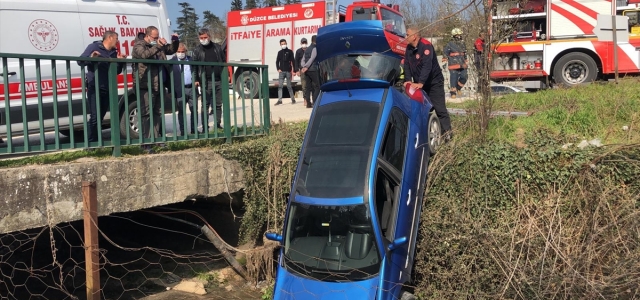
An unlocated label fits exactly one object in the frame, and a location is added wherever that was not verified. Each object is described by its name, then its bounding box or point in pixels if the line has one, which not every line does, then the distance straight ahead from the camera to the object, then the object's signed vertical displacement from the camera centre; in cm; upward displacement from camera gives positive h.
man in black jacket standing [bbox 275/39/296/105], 1605 +98
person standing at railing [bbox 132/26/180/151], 772 +28
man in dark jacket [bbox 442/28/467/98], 1310 +64
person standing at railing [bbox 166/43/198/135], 812 +15
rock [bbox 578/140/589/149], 694 -61
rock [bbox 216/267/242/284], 869 -244
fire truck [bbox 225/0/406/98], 1736 +252
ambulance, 767 +105
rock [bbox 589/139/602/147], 692 -60
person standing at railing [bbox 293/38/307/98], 1438 +113
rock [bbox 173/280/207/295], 827 -249
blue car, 589 -99
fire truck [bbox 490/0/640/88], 1259 +96
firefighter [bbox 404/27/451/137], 809 +33
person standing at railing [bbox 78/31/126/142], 714 +18
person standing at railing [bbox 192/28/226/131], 838 +42
